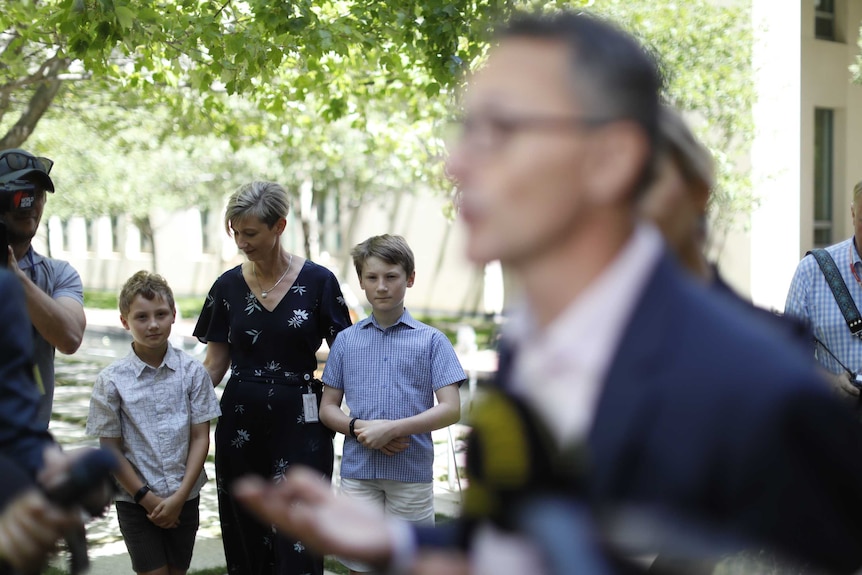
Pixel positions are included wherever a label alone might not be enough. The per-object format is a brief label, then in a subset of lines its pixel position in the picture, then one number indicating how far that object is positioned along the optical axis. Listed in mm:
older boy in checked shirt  4773
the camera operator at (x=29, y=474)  1776
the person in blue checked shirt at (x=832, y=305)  4750
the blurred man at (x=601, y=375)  1036
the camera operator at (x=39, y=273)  3605
